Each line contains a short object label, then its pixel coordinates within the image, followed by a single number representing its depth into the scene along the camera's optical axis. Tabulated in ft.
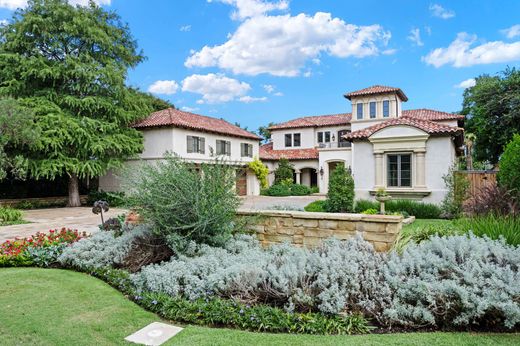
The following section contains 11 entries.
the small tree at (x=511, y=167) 30.01
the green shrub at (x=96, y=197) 72.68
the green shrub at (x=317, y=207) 47.55
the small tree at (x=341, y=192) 44.47
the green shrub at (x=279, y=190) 96.06
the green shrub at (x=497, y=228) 15.61
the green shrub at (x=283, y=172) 101.50
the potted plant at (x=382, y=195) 40.07
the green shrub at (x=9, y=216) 45.83
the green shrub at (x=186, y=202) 18.30
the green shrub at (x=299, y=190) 96.99
